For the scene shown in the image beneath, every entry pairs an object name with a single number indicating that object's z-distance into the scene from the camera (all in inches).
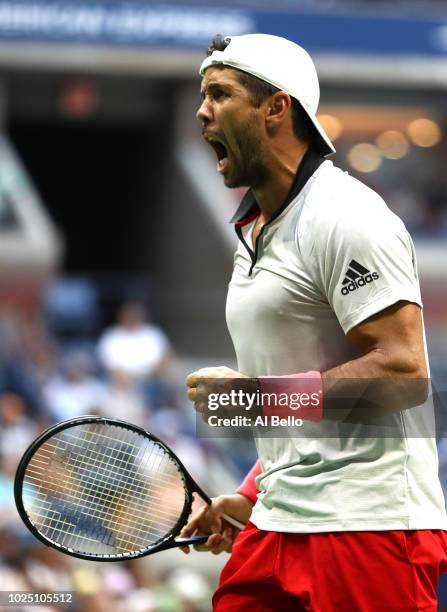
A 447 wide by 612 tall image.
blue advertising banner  1000.2
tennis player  196.5
